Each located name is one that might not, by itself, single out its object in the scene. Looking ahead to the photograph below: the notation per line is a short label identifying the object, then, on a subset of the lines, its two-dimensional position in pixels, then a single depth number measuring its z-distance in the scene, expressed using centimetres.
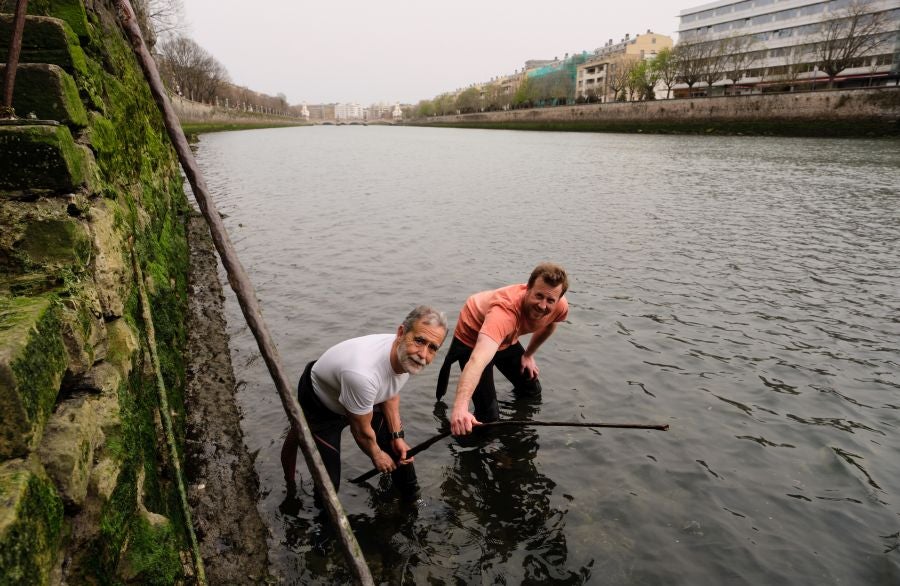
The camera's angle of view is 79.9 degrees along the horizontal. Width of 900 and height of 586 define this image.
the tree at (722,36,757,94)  7425
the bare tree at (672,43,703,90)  7631
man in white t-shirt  362
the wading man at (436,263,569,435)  429
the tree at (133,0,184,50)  4408
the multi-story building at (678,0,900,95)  6184
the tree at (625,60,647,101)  8441
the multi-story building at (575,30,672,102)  11461
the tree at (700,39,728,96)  7475
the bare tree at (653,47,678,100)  7796
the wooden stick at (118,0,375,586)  297
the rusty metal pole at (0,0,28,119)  273
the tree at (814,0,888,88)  5884
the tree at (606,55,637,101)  9344
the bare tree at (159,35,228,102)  7728
